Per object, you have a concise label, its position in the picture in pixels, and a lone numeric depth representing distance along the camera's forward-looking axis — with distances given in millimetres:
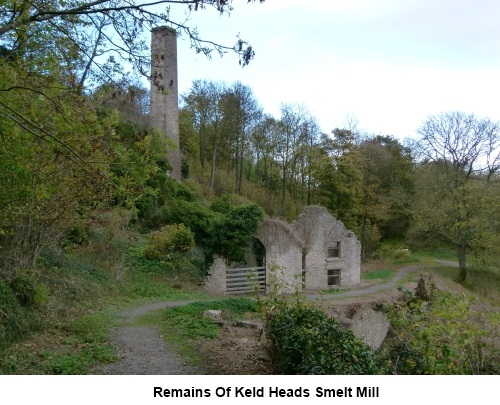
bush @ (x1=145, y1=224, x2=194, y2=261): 19417
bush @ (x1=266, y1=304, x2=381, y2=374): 5453
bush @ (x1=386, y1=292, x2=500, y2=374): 5734
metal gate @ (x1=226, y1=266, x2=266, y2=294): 21406
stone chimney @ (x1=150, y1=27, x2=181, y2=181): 31453
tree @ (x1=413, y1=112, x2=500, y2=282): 30781
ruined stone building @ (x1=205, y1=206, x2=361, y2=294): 21516
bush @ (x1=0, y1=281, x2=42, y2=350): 8062
